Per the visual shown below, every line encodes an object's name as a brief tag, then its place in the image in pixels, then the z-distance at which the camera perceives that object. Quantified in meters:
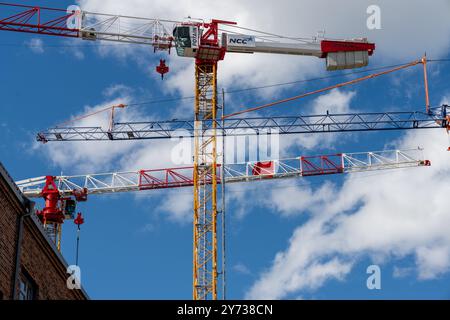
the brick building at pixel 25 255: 30.83
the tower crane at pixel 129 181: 96.25
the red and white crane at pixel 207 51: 84.38
